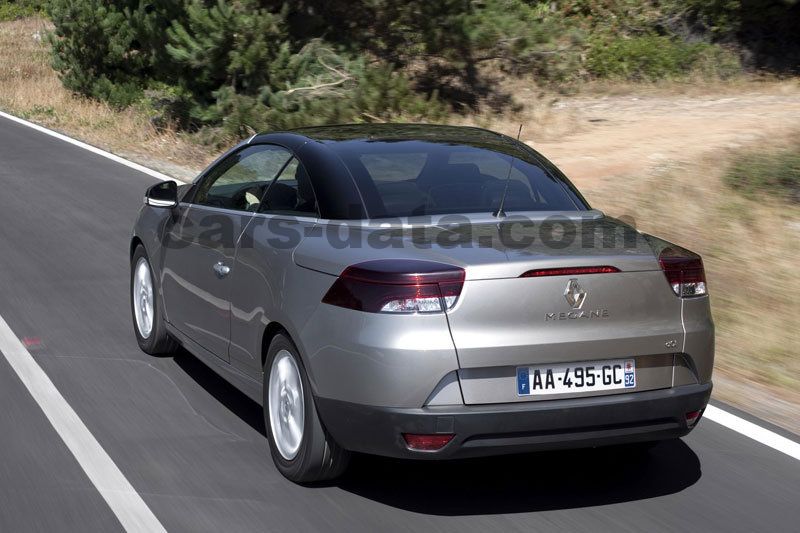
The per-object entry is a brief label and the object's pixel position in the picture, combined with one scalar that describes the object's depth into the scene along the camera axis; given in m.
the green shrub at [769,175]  11.73
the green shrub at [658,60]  25.73
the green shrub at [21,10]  57.81
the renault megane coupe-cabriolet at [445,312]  4.34
